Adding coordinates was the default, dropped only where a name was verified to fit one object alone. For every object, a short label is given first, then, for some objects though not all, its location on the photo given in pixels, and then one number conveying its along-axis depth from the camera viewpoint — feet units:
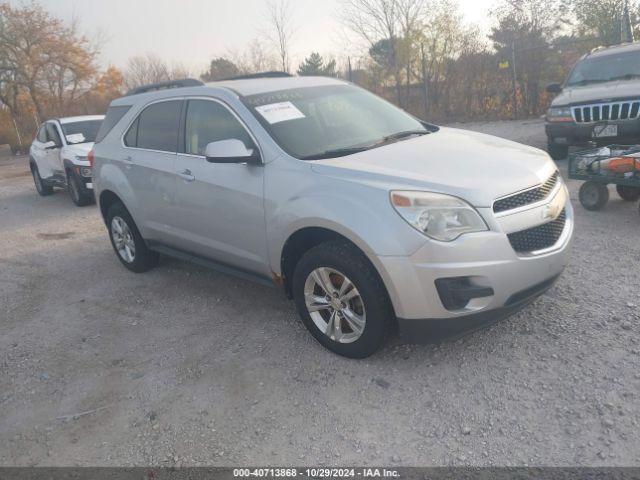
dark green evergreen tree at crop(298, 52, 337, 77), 80.95
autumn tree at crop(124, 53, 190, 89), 99.09
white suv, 31.86
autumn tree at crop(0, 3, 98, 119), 88.17
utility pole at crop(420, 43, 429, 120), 59.21
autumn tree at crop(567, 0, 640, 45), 46.14
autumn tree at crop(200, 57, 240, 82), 81.51
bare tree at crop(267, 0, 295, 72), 74.84
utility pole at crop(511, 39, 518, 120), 50.29
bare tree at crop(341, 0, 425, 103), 61.05
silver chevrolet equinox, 9.91
